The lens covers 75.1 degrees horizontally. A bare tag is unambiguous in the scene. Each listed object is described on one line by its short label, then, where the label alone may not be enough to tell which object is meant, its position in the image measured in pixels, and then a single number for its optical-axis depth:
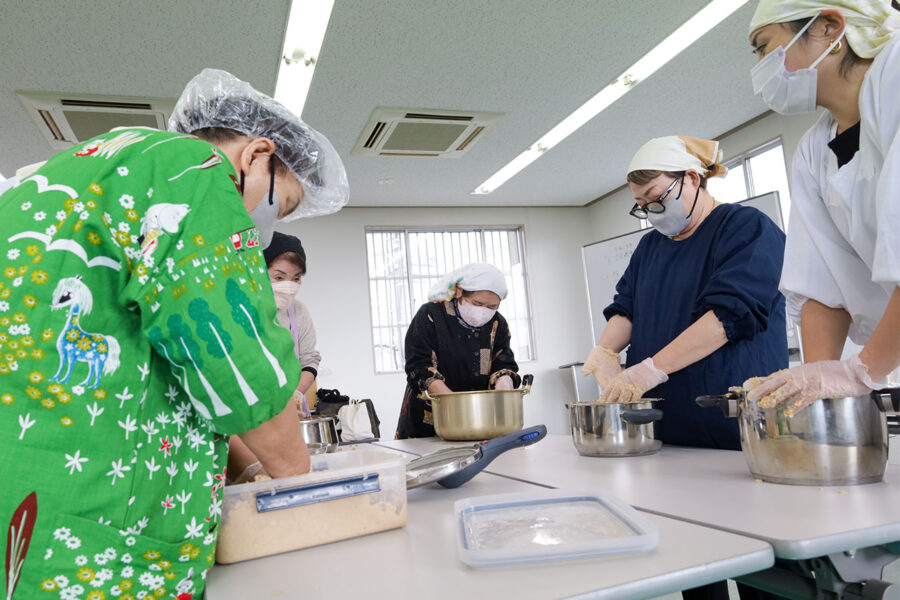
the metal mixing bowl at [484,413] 1.86
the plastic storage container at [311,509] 0.78
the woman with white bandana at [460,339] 2.59
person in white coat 0.99
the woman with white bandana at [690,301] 1.54
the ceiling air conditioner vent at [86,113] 3.46
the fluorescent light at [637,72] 3.17
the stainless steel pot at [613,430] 1.35
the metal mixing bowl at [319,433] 1.61
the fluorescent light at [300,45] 2.85
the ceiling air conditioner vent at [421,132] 4.10
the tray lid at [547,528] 0.67
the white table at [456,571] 0.61
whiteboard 5.46
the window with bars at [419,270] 6.36
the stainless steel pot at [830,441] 0.89
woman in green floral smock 0.59
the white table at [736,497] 0.69
